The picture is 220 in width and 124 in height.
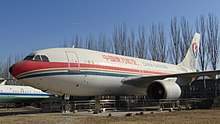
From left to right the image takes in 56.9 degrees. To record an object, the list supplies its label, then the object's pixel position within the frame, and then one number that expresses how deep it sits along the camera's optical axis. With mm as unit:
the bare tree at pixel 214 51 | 29551
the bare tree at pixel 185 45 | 30667
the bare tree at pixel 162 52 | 32184
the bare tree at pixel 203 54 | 29762
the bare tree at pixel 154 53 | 32584
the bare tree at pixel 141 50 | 33300
